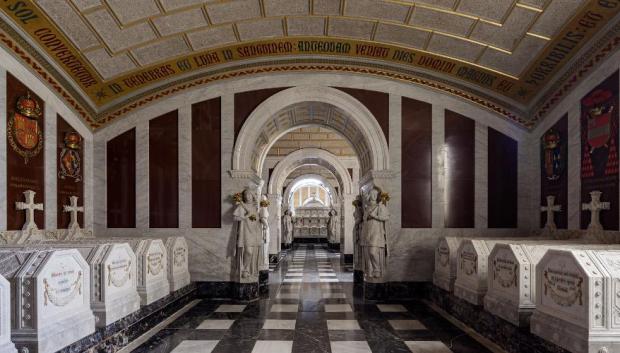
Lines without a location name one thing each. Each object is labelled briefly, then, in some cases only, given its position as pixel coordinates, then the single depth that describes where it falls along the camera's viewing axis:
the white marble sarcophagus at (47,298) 3.58
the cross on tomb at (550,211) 7.51
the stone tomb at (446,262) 7.00
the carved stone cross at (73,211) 7.64
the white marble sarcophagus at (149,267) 5.98
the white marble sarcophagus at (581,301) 3.50
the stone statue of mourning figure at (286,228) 21.70
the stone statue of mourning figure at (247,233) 8.17
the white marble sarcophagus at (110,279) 4.73
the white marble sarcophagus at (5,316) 3.08
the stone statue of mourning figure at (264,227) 9.54
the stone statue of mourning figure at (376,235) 8.05
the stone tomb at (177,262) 7.29
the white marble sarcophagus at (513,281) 4.68
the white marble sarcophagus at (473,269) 5.80
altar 27.38
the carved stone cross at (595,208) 6.22
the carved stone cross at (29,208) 6.34
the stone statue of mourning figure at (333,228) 20.98
